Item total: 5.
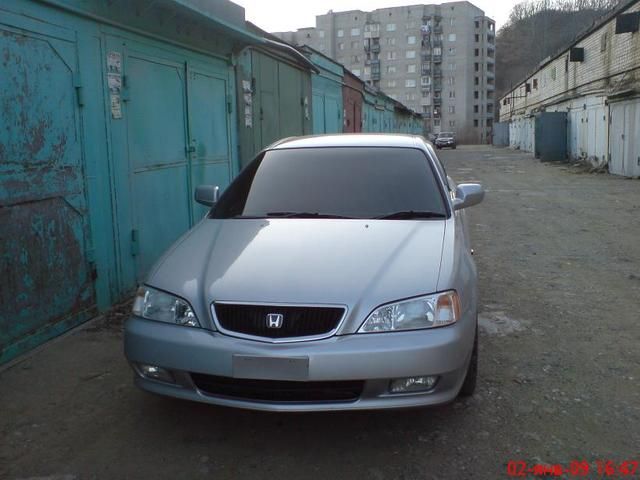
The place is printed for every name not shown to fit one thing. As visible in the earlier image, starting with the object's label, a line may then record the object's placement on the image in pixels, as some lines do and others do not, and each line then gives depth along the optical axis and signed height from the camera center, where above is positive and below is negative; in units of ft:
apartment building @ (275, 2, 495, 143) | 346.33 +51.96
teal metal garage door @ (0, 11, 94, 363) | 14.62 -0.75
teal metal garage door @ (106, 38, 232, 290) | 19.95 +0.54
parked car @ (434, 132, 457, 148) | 193.16 +2.45
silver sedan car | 9.81 -2.69
